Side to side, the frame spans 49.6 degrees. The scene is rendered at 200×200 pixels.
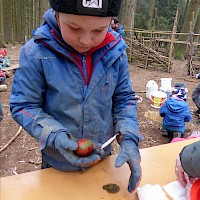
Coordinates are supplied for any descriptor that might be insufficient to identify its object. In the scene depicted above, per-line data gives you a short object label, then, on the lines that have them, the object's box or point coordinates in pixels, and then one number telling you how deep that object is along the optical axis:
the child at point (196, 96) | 3.62
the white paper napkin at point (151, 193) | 0.84
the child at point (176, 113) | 2.81
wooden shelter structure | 6.54
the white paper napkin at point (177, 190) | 0.87
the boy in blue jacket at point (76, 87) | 0.77
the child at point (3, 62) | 4.86
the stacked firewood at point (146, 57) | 6.72
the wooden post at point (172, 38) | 6.10
